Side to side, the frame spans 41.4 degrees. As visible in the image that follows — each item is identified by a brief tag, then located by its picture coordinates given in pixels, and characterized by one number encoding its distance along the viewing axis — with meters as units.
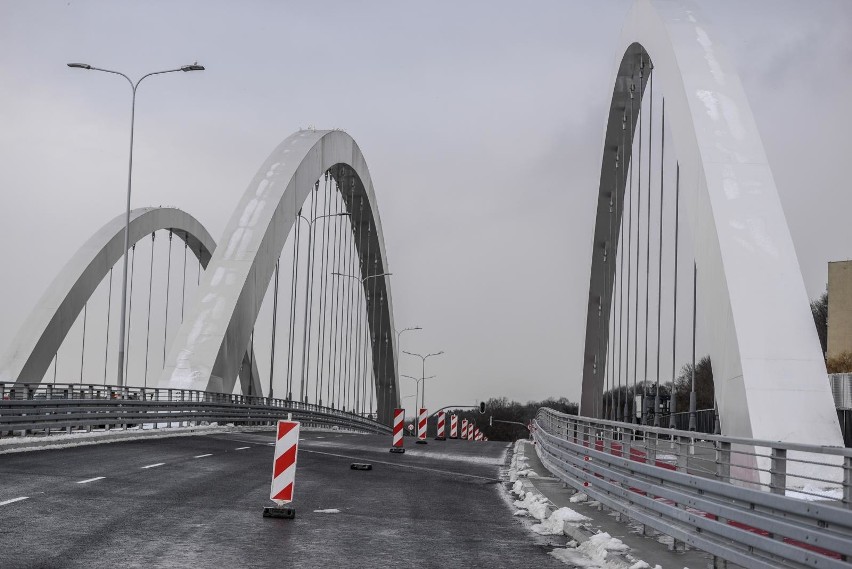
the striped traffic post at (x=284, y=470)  12.46
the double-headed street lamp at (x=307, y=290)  54.99
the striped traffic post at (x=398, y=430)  28.32
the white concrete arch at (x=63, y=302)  43.94
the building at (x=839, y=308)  46.62
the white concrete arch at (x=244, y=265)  36.56
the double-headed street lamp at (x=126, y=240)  36.30
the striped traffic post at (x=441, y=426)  48.64
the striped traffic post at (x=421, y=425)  37.09
